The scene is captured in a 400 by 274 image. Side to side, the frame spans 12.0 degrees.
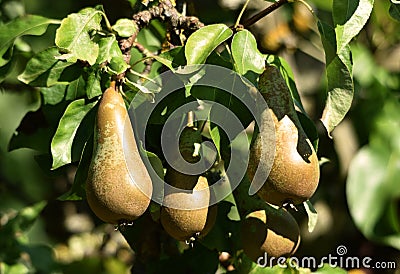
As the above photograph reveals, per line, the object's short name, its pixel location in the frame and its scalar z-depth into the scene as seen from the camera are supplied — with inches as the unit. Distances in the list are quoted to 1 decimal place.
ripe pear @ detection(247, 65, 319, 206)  65.4
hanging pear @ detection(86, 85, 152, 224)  64.3
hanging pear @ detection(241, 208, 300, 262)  69.3
